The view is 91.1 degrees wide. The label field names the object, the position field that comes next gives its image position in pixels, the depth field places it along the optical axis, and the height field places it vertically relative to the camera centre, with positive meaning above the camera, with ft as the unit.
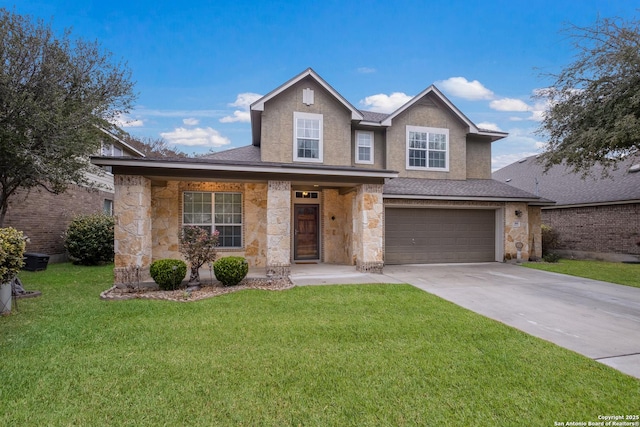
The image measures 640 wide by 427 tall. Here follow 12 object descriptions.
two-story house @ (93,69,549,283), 28.71 +2.09
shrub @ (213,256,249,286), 26.37 -4.86
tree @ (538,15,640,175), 27.71 +11.20
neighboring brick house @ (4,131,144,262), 36.83 -0.07
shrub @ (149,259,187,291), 24.80 -4.78
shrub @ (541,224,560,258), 48.62 -4.24
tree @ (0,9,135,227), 22.91 +8.69
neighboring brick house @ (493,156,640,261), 44.32 -0.04
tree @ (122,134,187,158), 94.94 +20.87
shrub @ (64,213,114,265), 39.27 -3.55
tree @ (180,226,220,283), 25.38 -2.80
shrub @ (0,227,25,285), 17.60 -2.38
